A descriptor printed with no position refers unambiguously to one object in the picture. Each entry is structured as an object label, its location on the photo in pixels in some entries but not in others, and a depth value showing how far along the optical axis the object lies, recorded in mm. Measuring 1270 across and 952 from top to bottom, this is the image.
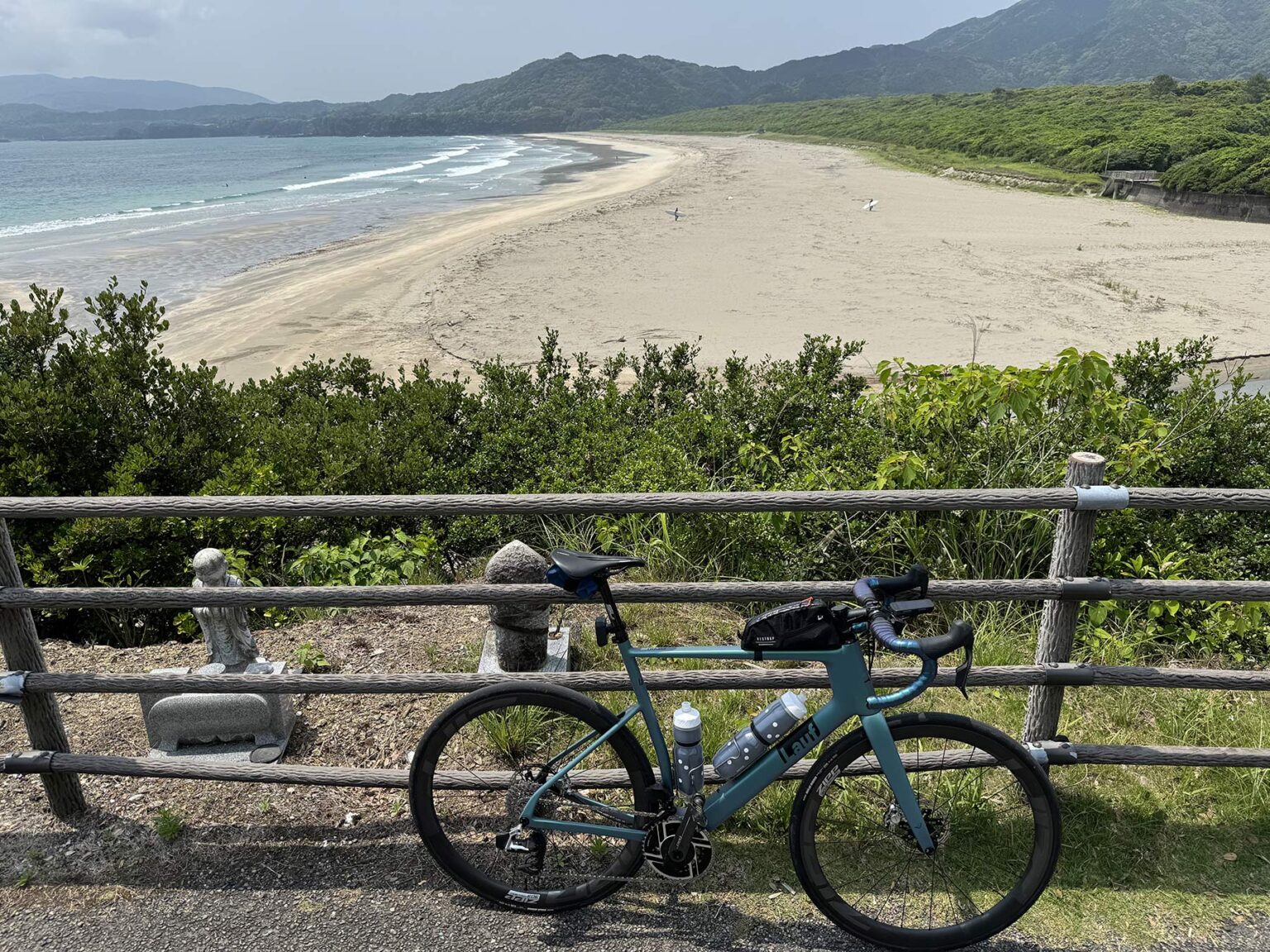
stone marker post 3969
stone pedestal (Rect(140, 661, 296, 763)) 3568
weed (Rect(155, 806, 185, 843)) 3324
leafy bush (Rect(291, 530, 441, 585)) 5285
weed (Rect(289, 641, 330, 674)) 4449
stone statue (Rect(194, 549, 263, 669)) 3574
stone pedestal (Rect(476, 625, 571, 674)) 4141
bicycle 2605
